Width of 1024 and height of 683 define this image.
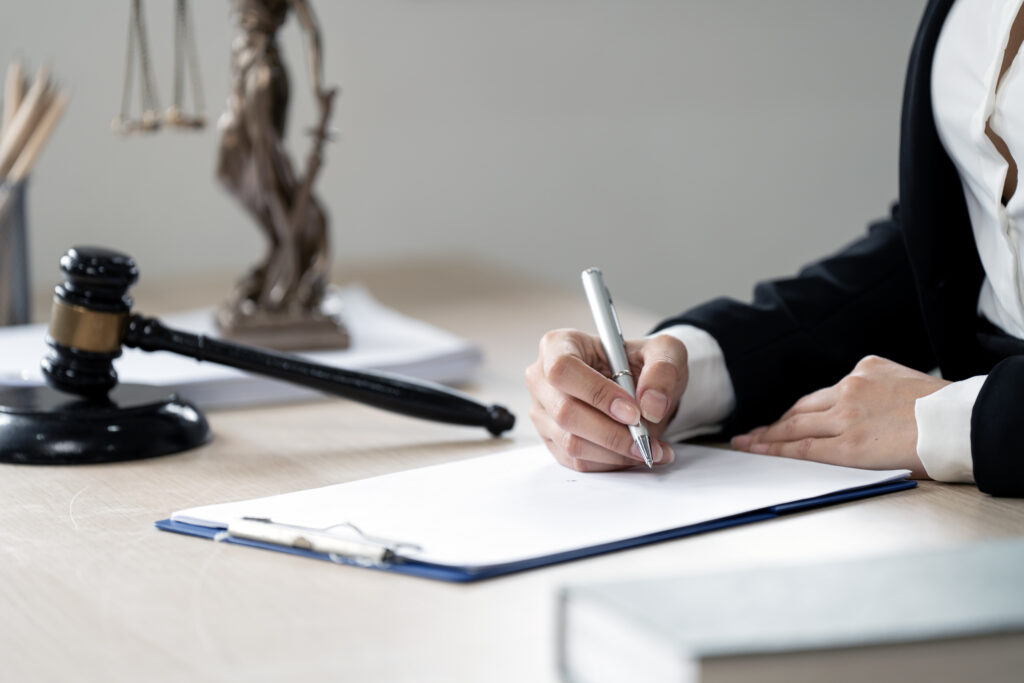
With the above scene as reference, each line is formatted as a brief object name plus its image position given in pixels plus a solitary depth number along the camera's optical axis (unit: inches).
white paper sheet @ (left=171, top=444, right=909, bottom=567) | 53.8
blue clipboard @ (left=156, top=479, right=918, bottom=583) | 52.6
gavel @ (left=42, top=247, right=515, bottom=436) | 60.3
